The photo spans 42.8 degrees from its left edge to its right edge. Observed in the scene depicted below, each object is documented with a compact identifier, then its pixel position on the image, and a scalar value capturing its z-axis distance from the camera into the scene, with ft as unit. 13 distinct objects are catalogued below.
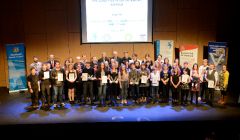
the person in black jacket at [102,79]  27.71
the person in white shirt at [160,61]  29.89
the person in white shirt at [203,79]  28.48
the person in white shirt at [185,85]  27.84
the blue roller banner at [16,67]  33.55
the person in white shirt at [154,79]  28.30
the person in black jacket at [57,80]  27.43
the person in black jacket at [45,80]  27.09
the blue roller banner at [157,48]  35.09
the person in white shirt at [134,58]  30.44
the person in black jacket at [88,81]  27.91
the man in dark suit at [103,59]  32.22
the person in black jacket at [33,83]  26.94
